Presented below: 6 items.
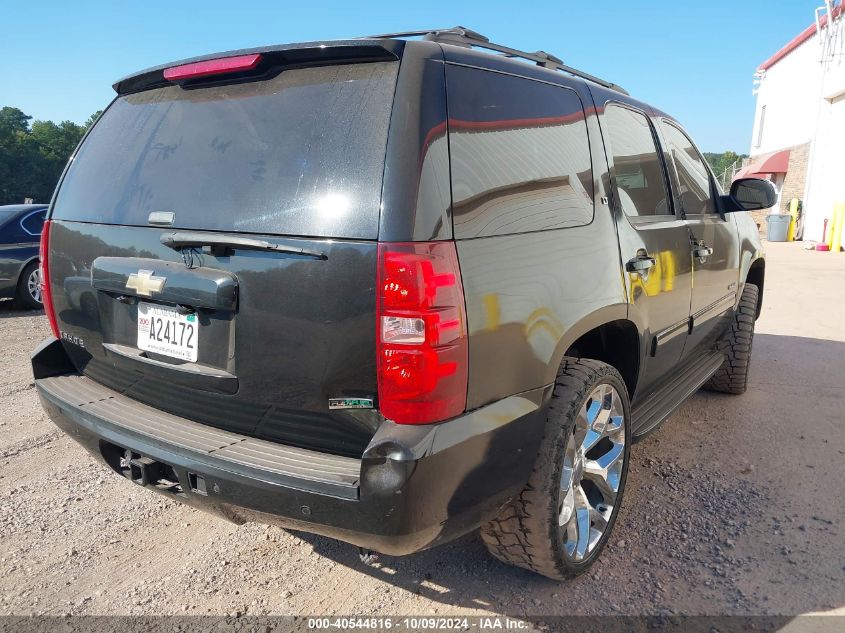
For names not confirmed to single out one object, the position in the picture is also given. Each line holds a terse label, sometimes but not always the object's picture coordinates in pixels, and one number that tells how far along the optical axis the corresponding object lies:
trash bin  21.67
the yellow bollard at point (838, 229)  18.02
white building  19.84
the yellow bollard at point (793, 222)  22.10
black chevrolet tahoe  1.83
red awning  24.33
